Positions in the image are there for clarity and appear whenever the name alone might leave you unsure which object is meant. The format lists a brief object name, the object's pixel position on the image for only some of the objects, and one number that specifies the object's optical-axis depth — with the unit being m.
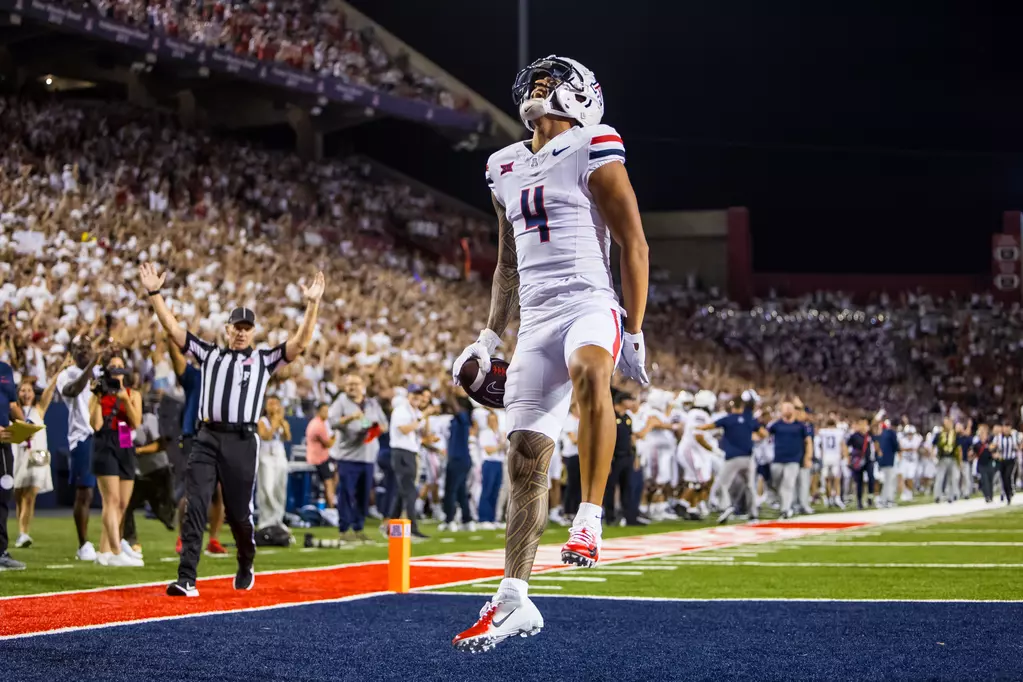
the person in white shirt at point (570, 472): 15.88
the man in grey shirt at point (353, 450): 12.56
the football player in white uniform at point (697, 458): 18.16
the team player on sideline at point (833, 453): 22.84
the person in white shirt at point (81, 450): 10.34
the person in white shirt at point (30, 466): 11.09
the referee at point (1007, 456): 22.64
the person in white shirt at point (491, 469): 15.48
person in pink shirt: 13.32
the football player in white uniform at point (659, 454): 18.33
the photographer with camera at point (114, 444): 9.73
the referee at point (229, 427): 8.13
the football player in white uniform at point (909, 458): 28.75
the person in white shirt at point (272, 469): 12.43
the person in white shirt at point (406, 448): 13.41
